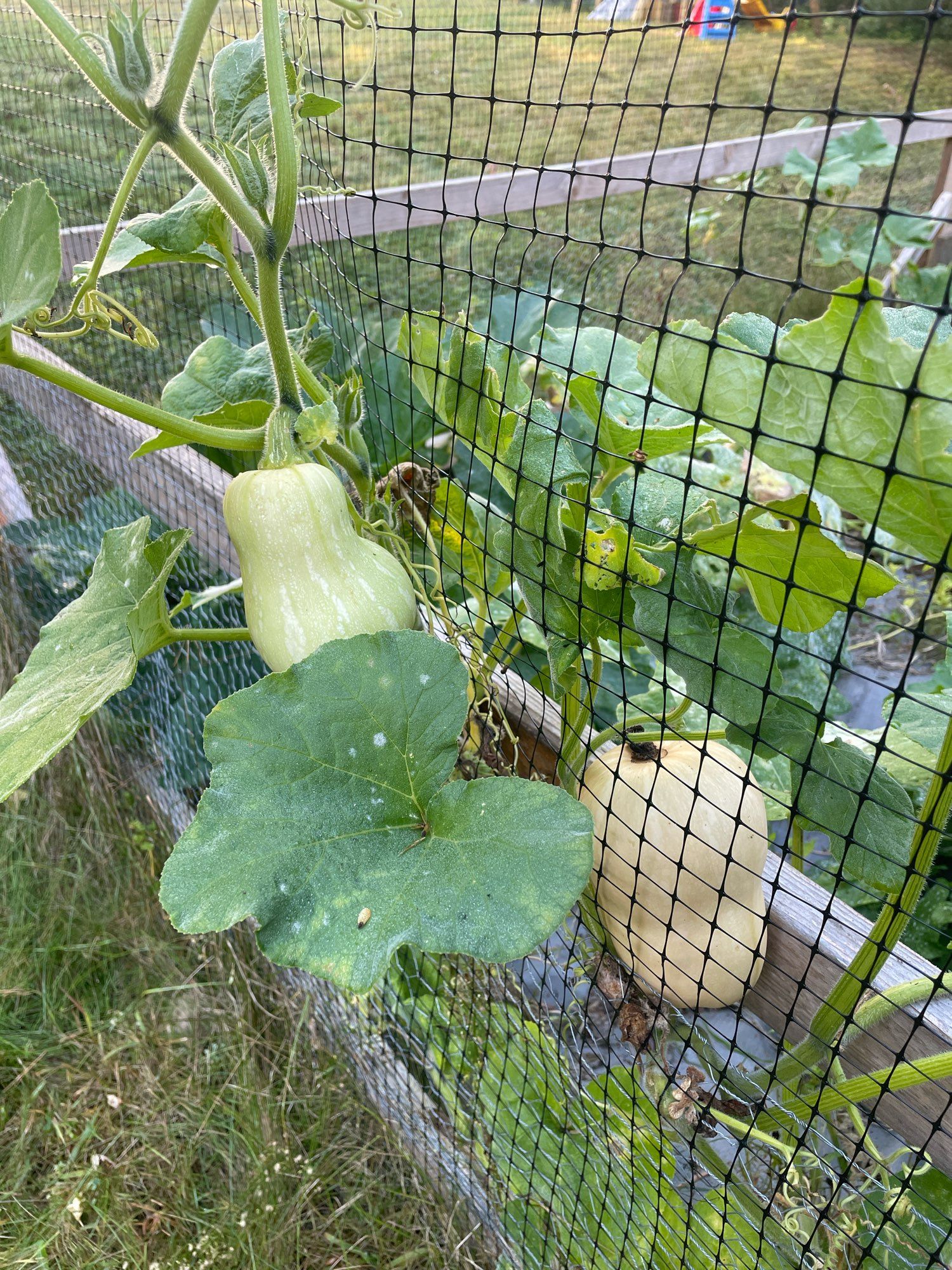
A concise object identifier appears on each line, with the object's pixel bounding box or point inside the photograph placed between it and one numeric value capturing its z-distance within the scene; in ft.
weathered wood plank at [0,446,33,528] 6.39
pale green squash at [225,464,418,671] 2.30
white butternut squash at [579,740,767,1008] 2.34
